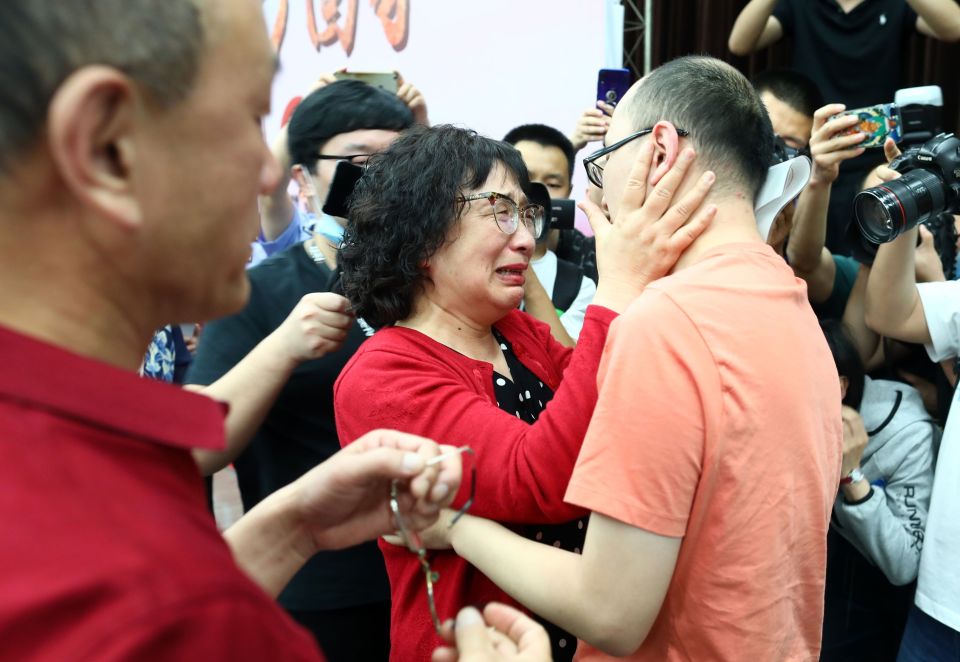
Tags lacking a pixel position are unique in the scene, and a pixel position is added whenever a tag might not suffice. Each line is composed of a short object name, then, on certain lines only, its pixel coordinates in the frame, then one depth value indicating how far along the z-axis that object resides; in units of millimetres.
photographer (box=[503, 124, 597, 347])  2127
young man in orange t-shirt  1104
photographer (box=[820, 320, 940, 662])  2170
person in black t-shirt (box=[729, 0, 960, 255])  3342
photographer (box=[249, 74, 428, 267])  2076
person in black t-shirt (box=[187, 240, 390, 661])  1815
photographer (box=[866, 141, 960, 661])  1907
